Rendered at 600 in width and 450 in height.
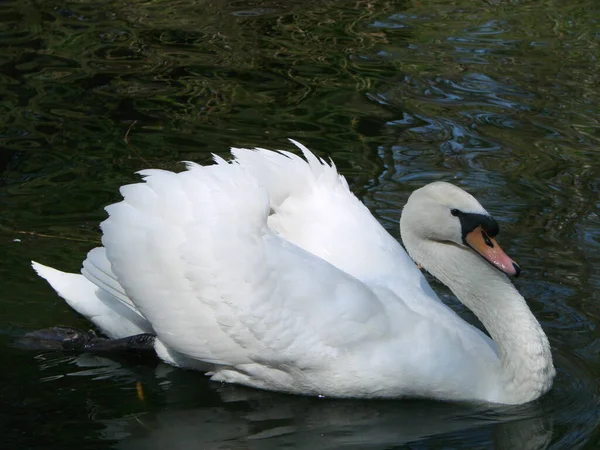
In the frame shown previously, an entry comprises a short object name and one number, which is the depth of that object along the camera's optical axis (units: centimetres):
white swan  546
